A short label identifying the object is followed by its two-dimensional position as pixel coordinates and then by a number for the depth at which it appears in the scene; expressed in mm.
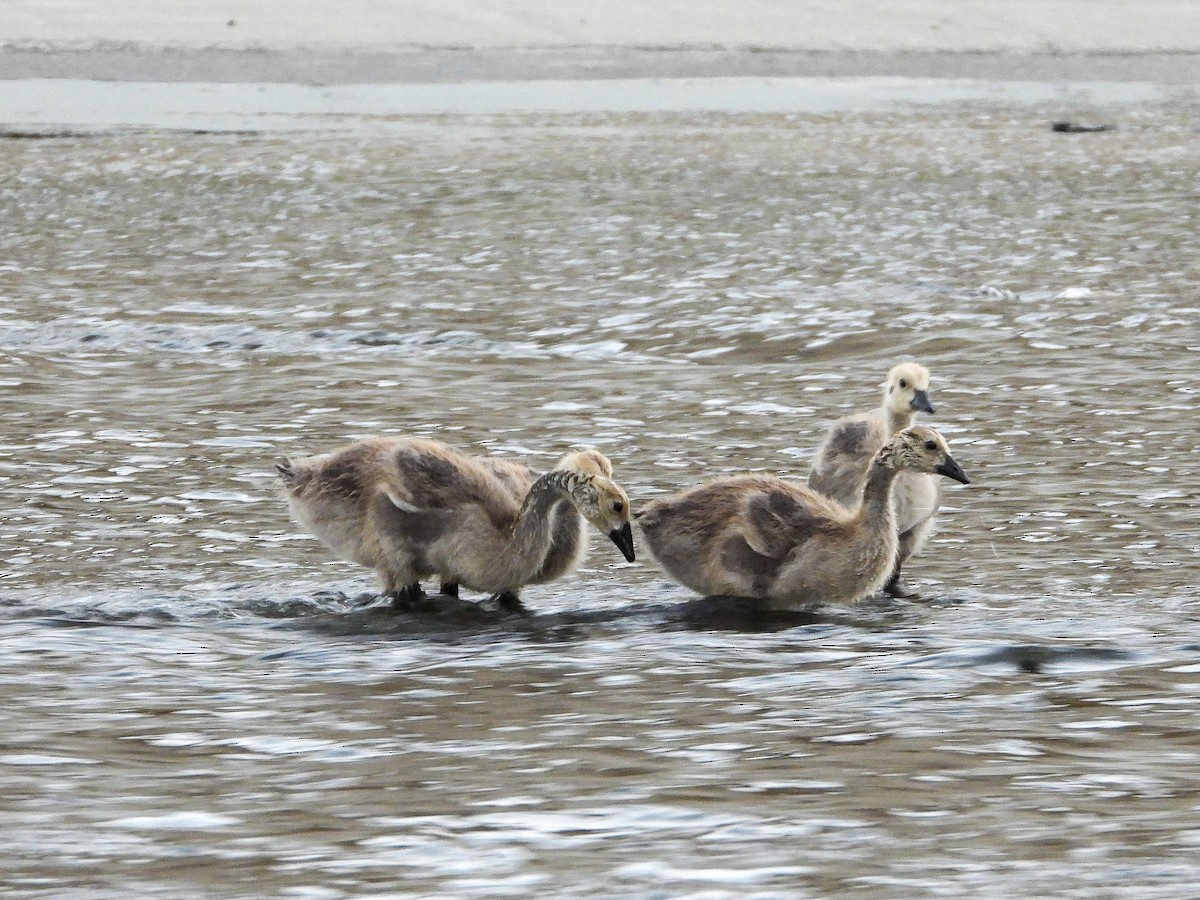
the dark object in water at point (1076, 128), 50562
